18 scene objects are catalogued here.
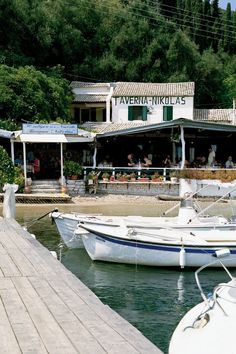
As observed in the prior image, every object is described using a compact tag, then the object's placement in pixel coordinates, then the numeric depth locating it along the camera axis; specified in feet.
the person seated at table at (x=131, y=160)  109.11
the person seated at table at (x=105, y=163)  108.58
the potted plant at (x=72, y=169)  99.66
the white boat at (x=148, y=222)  53.26
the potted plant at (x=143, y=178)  100.22
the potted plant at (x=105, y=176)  100.53
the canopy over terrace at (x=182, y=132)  104.43
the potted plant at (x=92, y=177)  99.09
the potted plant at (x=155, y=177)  100.42
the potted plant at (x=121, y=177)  99.81
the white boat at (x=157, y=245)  49.55
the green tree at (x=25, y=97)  113.80
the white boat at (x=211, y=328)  18.57
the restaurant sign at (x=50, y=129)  98.63
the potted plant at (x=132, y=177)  100.28
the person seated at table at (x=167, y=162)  109.49
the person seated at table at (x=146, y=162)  108.47
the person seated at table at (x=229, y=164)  108.99
